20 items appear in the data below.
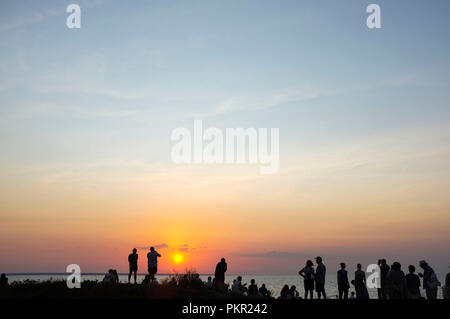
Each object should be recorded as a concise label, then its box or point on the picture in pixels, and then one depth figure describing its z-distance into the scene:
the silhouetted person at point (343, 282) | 21.73
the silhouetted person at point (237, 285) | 25.61
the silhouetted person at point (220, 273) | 23.67
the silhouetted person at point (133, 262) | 24.77
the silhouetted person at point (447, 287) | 18.39
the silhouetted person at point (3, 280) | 26.35
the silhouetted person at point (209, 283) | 24.77
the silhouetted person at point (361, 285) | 21.73
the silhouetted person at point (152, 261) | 24.14
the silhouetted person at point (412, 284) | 18.95
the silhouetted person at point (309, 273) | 21.83
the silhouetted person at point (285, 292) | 23.82
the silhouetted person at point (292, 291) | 25.48
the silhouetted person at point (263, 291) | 26.27
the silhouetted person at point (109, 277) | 25.46
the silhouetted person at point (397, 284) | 18.61
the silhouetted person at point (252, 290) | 25.11
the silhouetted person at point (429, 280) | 18.89
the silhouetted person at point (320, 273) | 21.58
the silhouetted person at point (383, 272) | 21.52
